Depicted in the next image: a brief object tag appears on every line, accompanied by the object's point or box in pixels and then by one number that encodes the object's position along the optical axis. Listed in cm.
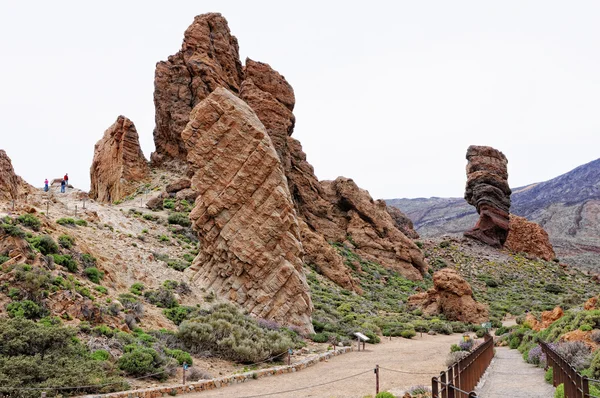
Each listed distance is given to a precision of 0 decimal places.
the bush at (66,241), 2112
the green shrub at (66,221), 2628
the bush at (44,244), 1936
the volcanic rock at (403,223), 6480
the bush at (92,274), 1992
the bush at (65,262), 1950
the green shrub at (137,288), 2127
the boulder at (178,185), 4275
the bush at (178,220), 3612
